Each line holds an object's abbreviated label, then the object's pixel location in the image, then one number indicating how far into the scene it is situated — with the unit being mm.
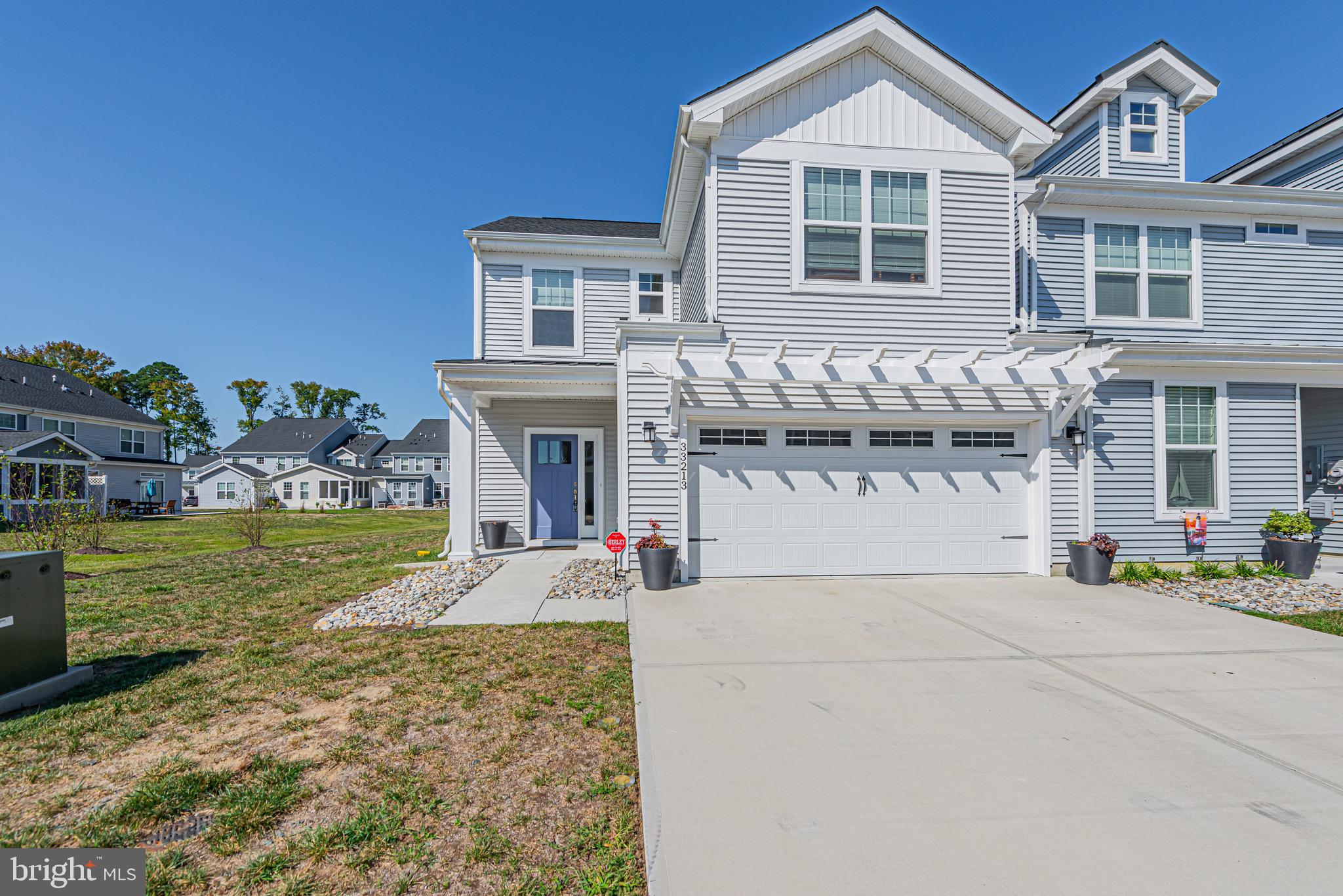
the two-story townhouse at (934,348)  7633
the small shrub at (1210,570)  7914
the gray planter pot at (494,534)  10938
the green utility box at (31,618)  3764
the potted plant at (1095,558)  7531
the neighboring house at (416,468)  43125
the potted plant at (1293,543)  7852
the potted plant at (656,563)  7137
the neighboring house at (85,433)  23331
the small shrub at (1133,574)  7730
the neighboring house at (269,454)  38719
